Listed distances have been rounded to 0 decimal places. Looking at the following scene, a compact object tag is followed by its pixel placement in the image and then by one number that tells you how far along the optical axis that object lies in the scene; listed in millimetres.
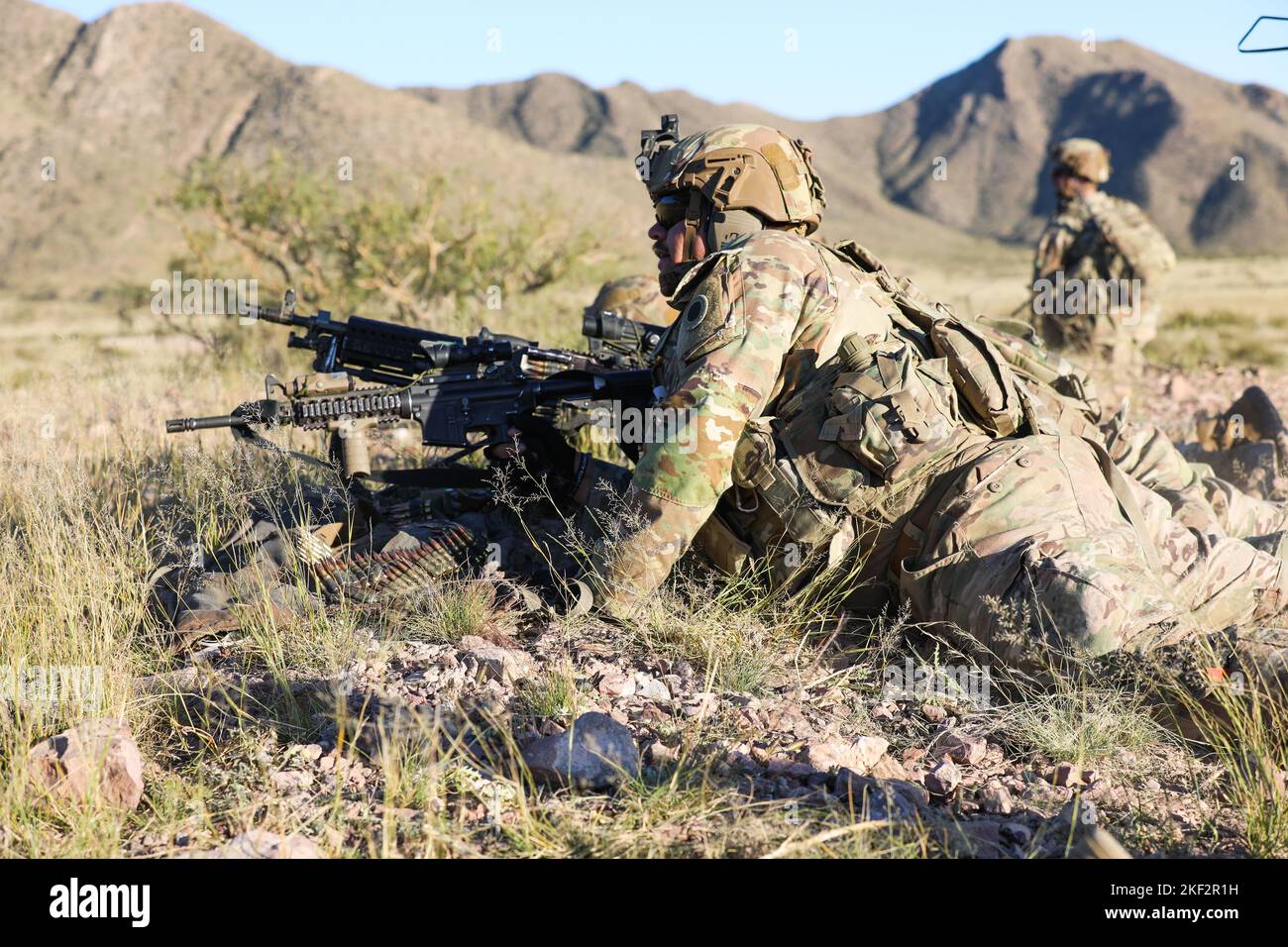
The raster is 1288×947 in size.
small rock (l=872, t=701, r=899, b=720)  3201
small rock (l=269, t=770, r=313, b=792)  2592
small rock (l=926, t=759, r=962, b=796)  2740
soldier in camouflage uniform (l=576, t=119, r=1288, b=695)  3230
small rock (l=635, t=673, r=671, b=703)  3115
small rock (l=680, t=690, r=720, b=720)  2946
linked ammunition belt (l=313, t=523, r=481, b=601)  3756
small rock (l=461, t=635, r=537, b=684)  3125
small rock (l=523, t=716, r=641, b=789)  2564
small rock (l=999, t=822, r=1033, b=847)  2508
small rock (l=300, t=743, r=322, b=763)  2717
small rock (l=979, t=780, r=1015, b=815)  2666
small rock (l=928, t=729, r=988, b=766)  2934
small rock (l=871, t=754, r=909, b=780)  2781
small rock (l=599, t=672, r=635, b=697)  3104
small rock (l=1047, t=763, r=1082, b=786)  2795
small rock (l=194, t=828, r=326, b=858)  2305
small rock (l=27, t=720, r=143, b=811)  2459
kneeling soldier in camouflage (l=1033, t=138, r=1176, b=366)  10156
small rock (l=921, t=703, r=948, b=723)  3180
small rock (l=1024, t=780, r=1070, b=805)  2727
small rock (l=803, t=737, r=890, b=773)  2770
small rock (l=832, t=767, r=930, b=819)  2529
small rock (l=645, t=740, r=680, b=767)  2707
